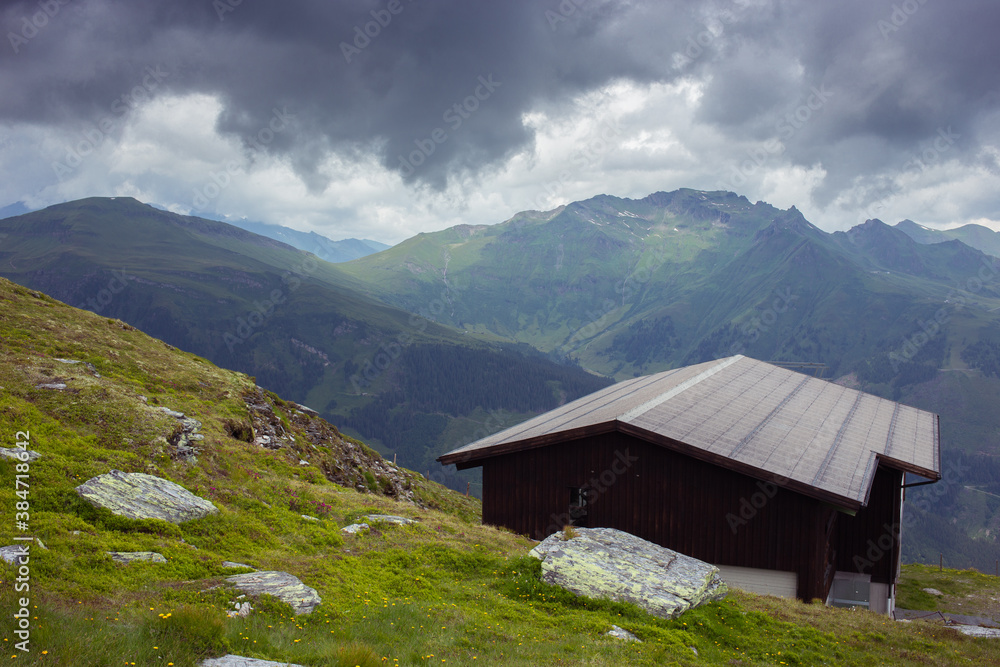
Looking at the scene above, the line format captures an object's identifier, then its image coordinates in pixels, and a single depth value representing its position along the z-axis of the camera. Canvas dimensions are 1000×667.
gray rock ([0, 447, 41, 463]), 16.30
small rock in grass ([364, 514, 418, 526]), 21.80
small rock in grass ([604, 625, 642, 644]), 14.28
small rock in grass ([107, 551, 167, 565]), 13.56
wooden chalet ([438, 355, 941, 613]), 23.72
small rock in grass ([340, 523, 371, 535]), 20.05
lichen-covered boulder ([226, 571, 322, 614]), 13.01
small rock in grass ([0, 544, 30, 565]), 11.93
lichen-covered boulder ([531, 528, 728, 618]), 16.47
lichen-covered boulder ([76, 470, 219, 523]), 15.99
